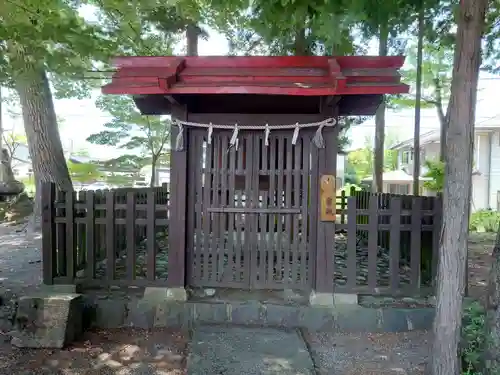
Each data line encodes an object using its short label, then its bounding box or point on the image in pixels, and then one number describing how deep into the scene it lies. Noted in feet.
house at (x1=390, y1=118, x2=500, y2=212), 72.13
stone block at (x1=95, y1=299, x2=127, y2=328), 16.14
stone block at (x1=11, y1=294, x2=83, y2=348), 13.98
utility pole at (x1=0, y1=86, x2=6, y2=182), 51.59
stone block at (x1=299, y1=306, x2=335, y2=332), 16.16
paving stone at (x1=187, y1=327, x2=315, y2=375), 12.37
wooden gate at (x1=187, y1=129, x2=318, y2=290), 17.21
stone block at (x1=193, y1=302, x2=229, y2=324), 16.25
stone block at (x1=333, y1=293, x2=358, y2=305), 16.55
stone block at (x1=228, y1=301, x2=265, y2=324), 16.26
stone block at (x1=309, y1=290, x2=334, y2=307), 16.51
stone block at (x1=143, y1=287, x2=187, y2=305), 16.71
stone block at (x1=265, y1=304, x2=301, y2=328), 16.21
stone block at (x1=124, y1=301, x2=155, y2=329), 16.25
